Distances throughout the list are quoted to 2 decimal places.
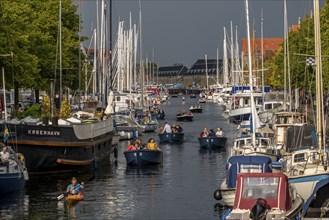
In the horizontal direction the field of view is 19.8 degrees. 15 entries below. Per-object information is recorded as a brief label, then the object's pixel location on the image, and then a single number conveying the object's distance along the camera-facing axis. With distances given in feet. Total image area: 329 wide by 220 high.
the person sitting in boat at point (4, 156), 147.74
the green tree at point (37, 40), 198.59
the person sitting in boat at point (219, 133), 260.07
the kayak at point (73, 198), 145.07
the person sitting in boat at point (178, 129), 283.38
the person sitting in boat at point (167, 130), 278.58
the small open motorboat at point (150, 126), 330.54
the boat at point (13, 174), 147.54
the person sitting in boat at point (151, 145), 200.54
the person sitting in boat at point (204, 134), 256.40
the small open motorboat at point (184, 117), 419.13
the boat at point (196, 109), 523.29
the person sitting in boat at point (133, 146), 200.62
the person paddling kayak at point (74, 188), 146.20
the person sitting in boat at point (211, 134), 255.45
